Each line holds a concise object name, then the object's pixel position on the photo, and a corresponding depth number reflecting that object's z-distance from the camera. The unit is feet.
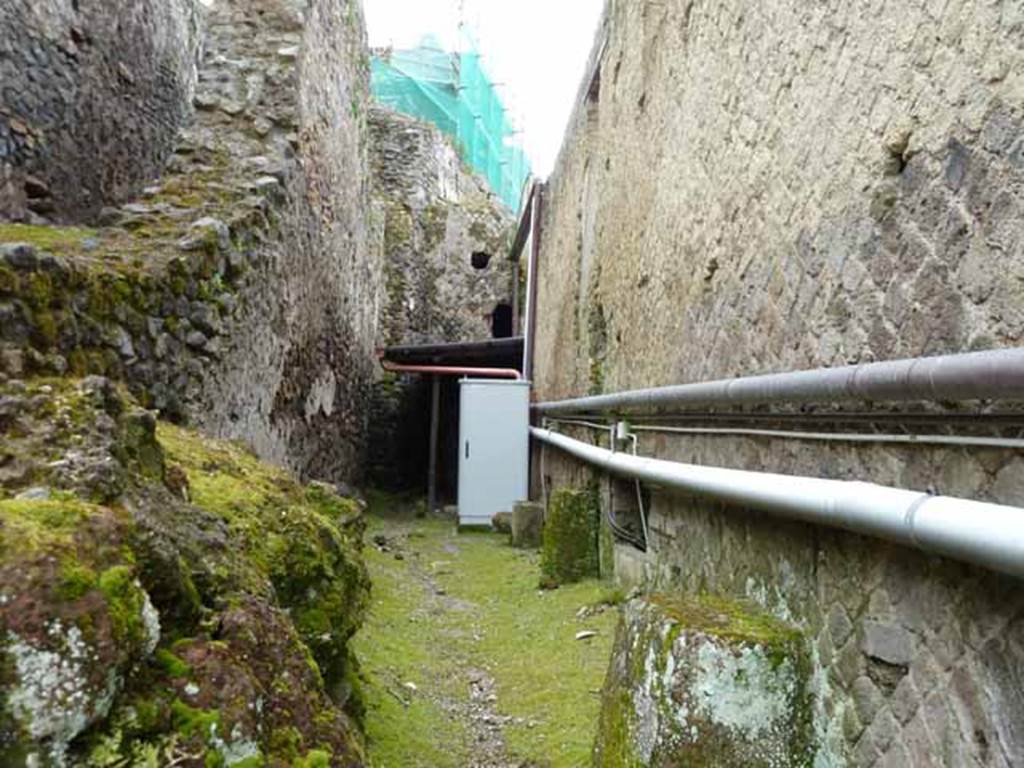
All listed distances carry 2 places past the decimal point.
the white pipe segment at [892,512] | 4.65
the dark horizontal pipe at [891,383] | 4.84
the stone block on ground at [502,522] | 28.22
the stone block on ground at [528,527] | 25.21
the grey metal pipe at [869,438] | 5.27
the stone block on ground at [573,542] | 18.76
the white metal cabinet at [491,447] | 29.55
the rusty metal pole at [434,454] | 34.12
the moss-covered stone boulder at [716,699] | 7.27
